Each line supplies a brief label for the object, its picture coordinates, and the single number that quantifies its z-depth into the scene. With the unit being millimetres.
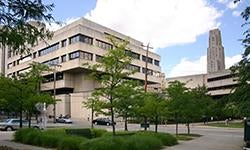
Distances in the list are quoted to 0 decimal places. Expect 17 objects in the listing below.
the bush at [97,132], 13554
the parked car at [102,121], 34916
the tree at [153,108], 15389
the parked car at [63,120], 36757
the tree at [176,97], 18851
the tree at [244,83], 10401
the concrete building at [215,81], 60086
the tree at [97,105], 11462
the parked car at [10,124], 23293
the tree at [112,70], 10873
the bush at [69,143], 10012
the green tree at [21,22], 4536
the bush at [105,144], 8938
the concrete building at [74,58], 44625
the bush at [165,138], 12454
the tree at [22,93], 14610
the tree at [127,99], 11361
